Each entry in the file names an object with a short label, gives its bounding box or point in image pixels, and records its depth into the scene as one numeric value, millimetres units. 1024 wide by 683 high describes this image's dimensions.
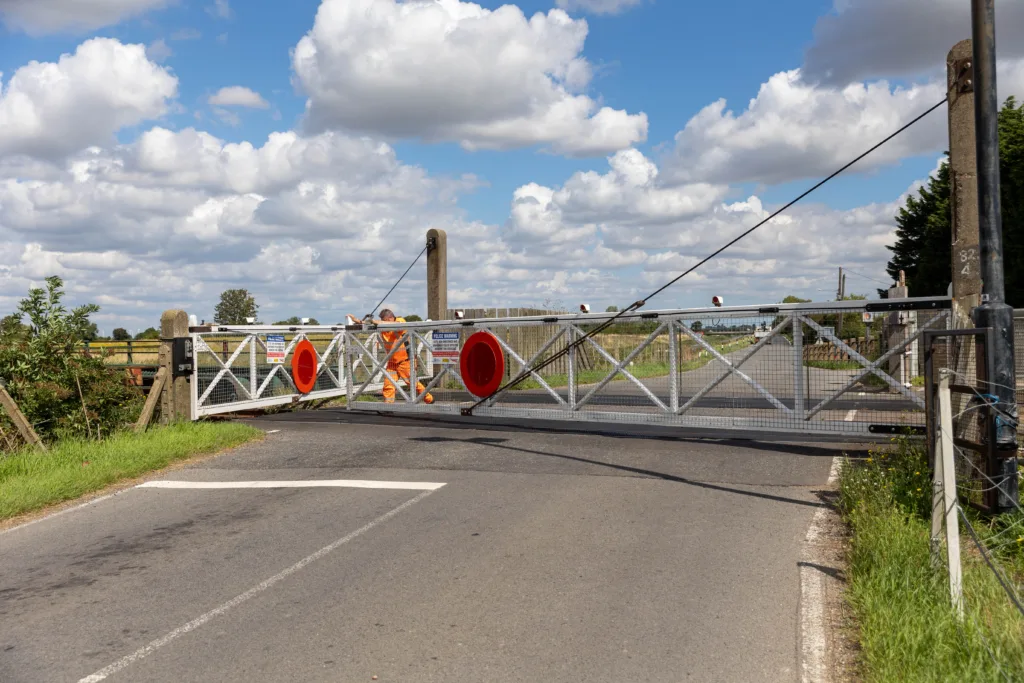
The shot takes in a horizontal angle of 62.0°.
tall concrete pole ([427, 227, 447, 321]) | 20562
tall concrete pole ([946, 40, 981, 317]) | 8258
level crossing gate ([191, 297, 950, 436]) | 10938
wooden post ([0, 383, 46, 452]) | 11484
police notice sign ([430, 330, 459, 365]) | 15461
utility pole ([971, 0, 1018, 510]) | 6383
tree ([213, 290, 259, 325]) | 89000
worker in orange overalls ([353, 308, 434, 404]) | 17547
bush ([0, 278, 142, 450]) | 12422
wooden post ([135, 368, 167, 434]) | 13164
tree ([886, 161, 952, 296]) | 43250
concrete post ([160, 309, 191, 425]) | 14266
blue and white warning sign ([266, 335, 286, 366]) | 17438
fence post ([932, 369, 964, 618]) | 4855
